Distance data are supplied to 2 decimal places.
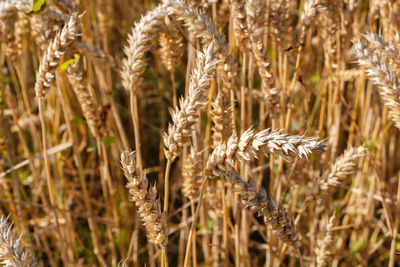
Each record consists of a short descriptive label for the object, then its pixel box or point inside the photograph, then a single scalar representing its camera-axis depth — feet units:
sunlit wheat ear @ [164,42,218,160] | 2.12
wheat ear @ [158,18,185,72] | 2.57
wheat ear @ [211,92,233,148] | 2.32
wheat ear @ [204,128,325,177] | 1.99
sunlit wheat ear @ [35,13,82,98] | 2.36
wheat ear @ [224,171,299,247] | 2.12
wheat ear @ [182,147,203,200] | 2.40
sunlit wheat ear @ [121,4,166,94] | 2.39
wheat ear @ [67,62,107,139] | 2.64
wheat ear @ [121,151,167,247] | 2.08
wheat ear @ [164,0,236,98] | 2.28
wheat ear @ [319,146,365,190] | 2.48
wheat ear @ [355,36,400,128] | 2.25
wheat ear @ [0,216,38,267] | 2.07
